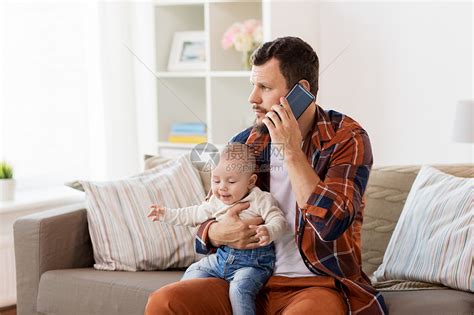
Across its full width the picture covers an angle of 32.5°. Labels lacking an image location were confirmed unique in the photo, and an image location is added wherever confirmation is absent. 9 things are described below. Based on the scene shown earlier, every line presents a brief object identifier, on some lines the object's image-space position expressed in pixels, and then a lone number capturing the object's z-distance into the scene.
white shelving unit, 4.03
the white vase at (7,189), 3.56
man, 2.10
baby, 2.18
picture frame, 4.20
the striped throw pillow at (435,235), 2.38
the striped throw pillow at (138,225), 2.83
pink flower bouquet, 3.93
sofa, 2.67
